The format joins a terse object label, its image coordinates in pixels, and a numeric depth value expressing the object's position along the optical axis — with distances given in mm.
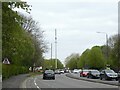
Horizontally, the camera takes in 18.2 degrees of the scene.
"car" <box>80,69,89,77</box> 73550
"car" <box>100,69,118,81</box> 51562
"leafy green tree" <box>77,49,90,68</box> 147750
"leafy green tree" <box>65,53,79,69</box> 194750
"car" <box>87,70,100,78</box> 61072
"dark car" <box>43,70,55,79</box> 58688
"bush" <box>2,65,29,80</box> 48328
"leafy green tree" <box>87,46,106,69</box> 122875
